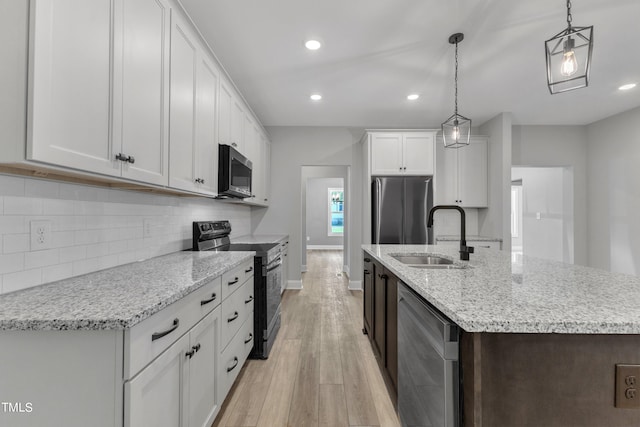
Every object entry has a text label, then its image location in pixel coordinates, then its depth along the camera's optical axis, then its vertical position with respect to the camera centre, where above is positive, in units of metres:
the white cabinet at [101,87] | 0.94 +0.51
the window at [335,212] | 9.83 +0.19
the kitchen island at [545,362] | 0.79 -0.39
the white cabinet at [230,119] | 2.63 +0.97
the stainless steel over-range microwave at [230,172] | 2.57 +0.41
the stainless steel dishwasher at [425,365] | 0.89 -0.53
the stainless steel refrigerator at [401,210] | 4.20 +0.13
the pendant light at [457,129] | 2.56 +0.80
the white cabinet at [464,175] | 4.69 +0.71
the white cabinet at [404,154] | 4.36 +0.96
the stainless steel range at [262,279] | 2.47 -0.53
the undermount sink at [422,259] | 2.16 -0.31
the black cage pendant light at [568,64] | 1.45 +0.79
